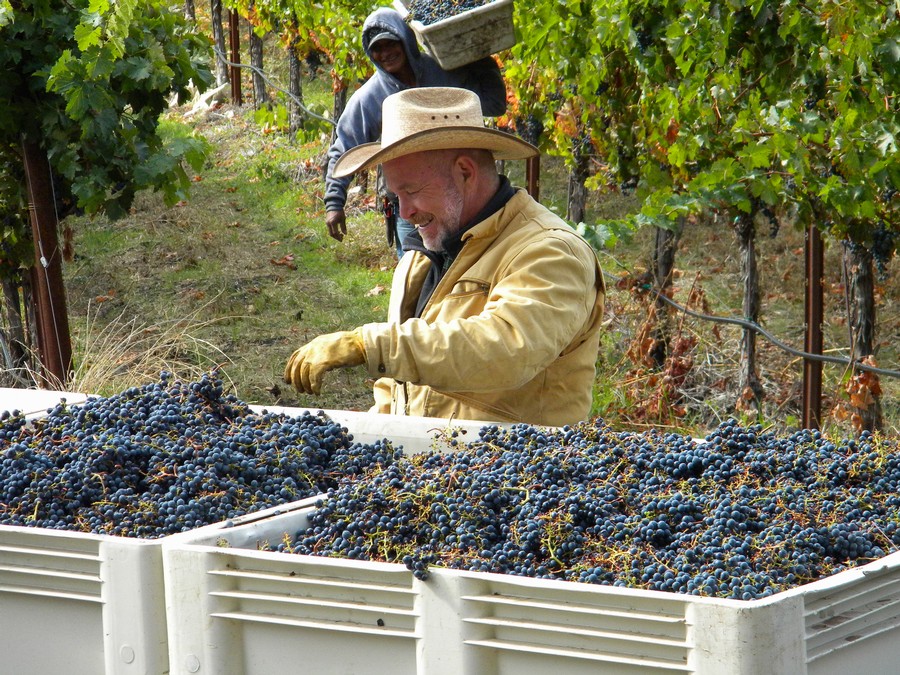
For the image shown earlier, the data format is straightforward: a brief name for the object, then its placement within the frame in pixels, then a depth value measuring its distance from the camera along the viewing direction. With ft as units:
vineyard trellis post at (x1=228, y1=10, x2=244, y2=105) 46.98
